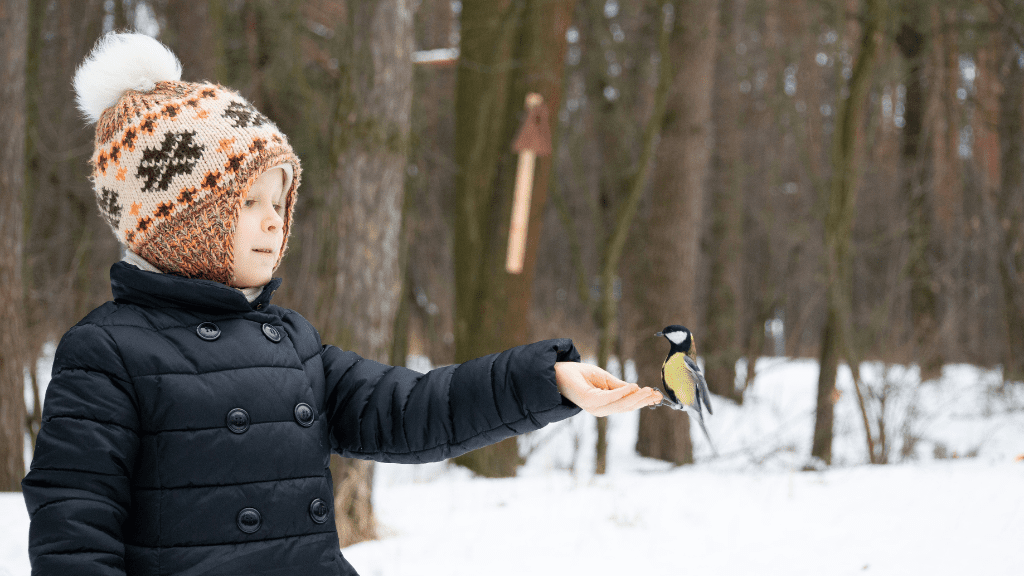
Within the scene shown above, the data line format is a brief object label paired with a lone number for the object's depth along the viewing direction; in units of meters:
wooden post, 5.58
